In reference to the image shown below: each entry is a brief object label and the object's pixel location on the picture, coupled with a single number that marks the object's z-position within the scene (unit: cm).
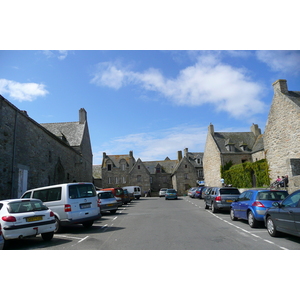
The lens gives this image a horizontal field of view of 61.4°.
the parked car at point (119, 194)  2193
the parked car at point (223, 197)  1489
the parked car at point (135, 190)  4021
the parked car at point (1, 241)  580
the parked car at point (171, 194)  3422
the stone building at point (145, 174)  5384
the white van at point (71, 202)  970
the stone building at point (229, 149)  3947
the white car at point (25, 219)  708
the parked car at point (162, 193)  4631
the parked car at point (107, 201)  1620
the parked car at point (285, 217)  668
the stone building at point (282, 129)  2238
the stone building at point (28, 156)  1542
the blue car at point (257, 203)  969
